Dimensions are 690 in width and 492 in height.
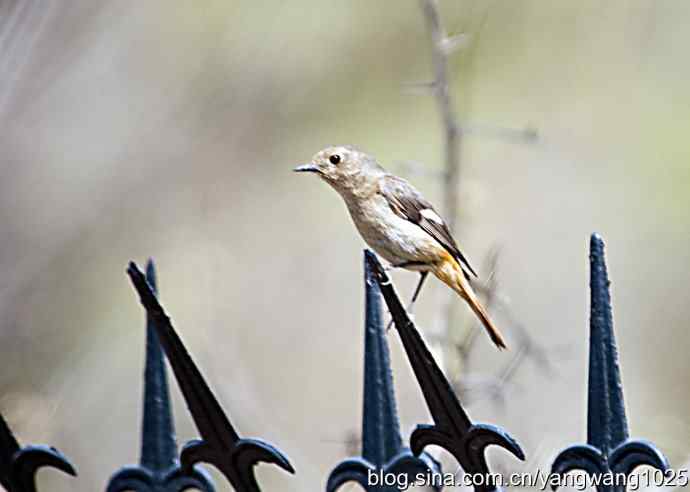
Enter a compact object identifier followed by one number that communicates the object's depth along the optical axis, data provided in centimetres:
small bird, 512
